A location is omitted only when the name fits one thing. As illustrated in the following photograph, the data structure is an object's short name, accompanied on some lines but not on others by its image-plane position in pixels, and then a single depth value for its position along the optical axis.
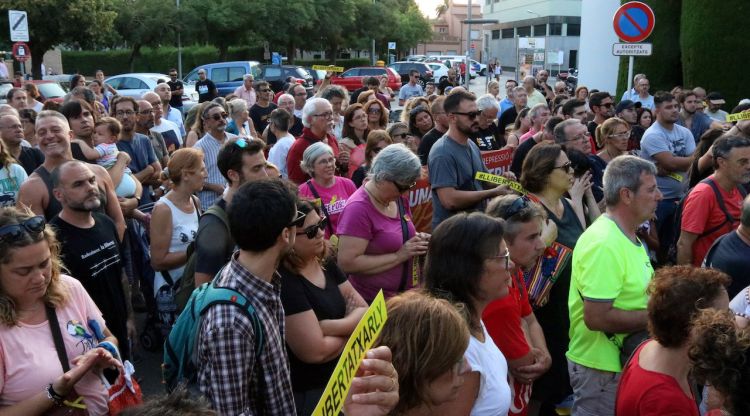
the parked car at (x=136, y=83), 24.86
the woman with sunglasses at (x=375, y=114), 8.27
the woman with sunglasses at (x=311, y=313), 3.17
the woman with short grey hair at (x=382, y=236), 4.24
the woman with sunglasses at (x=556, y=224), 4.34
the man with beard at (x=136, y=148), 7.48
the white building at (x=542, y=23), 60.28
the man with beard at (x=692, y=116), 10.49
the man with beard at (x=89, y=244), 4.12
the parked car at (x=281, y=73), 27.64
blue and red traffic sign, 10.01
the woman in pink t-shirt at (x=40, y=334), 2.83
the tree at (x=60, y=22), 32.78
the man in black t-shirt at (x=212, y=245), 3.85
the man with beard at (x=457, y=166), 5.36
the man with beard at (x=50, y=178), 4.80
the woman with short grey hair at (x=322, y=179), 5.36
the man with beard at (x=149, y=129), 8.20
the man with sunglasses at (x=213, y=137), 7.19
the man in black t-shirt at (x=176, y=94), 15.44
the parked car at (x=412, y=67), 36.44
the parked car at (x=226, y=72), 26.47
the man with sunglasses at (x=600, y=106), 9.16
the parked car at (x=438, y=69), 42.38
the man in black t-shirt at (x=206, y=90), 17.49
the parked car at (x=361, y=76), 33.91
